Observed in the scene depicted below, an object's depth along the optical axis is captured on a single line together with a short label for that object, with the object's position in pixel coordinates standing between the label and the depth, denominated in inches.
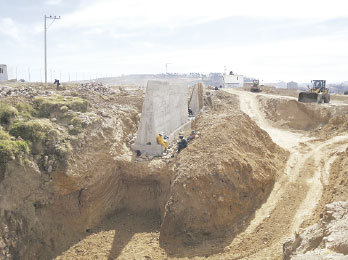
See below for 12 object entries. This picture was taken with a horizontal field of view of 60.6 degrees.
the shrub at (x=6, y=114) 490.9
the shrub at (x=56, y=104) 567.8
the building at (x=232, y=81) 2832.2
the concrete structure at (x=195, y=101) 1032.8
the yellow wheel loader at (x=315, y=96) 1127.6
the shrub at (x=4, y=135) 452.2
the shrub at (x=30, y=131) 481.7
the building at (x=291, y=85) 5152.6
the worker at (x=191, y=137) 617.9
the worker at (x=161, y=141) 571.8
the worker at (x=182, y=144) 573.6
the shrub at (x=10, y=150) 430.9
